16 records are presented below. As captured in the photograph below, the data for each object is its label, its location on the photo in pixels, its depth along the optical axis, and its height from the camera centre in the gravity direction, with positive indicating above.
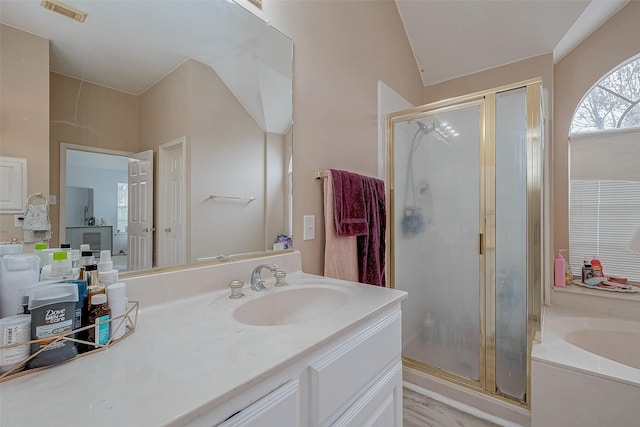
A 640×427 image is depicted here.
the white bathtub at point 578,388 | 1.22 -0.78
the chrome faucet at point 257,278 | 1.05 -0.23
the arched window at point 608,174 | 2.05 +0.30
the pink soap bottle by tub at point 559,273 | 2.13 -0.43
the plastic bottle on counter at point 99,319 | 0.58 -0.21
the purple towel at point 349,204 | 1.42 +0.05
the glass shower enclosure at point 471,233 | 1.52 -0.12
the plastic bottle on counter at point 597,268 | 2.09 -0.39
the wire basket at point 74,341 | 0.47 -0.25
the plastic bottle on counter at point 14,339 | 0.47 -0.21
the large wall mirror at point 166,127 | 0.77 +0.29
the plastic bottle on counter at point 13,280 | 0.56 -0.13
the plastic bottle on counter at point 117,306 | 0.62 -0.20
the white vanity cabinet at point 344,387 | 0.54 -0.39
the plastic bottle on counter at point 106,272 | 0.66 -0.13
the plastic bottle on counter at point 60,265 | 0.64 -0.11
